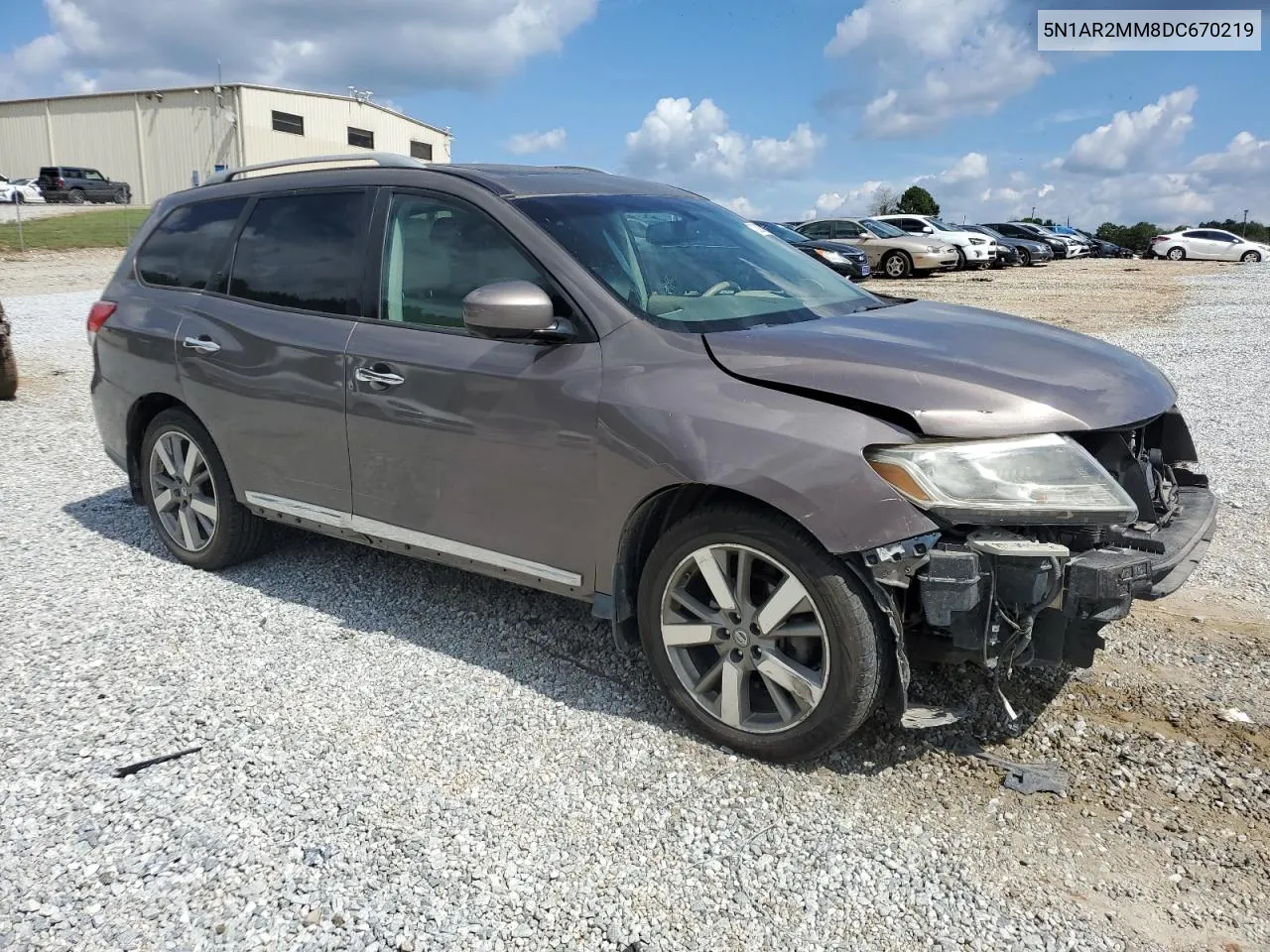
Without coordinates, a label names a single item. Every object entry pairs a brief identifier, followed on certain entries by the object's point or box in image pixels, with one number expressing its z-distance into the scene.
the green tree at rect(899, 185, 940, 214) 61.19
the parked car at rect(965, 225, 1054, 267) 32.25
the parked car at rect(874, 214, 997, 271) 27.03
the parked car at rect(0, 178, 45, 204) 46.81
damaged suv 2.88
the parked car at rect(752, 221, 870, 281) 20.25
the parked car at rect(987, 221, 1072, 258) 36.00
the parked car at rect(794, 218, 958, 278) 24.94
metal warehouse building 56.56
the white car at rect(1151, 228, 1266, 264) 37.22
